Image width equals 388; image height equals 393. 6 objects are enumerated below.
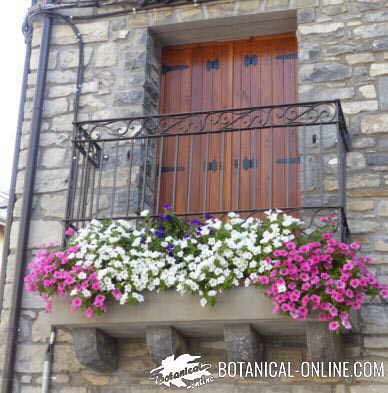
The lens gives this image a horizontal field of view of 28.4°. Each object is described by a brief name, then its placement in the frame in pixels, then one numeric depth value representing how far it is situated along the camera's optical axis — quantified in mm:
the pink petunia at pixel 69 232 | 5086
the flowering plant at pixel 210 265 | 4414
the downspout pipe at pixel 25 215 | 5352
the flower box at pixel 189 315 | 4574
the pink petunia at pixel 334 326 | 4328
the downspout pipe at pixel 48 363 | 5215
